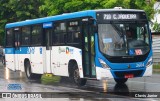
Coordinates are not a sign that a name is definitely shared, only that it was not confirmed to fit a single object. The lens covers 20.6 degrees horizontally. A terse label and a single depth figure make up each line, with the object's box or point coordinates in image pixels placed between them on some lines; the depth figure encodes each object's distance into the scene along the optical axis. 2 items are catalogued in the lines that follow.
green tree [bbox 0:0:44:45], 43.28
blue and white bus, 16.28
